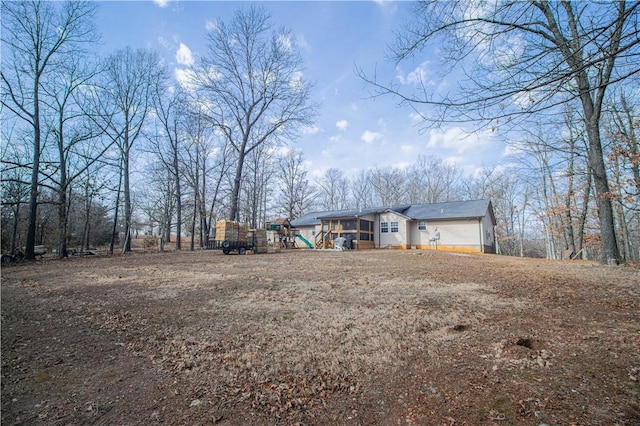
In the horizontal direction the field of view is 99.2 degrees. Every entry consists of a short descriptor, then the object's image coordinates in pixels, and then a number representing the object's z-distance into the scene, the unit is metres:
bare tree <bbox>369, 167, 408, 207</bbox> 38.28
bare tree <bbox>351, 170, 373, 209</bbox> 41.97
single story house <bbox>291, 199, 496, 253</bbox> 20.94
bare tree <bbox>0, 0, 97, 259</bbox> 13.28
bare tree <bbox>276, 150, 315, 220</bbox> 38.28
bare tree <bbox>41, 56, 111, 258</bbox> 14.79
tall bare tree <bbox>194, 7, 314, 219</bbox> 21.16
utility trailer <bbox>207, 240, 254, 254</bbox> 16.42
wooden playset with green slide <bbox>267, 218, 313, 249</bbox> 23.52
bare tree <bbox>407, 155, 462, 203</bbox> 36.81
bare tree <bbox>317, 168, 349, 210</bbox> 42.97
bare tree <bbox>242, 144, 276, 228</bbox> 34.41
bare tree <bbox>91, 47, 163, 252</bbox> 19.34
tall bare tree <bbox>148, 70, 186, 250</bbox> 25.44
